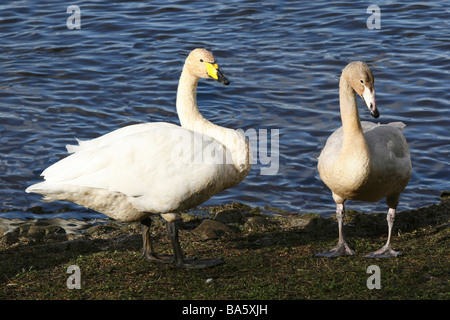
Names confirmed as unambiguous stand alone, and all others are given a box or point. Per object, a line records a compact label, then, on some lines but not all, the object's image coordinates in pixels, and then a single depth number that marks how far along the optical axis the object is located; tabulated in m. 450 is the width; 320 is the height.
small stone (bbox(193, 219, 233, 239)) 7.05
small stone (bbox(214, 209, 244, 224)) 7.55
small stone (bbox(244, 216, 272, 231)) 7.21
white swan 5.95
